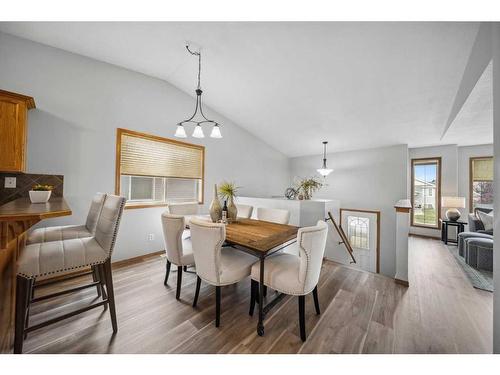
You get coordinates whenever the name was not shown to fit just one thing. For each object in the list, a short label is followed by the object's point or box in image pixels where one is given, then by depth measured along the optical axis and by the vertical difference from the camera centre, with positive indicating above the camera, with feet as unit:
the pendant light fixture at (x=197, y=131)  7.57 +2.43
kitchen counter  3.54 -1.07
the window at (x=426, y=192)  16.63 +0.27
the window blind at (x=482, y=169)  15.19 +2.28
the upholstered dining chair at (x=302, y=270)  4.57 -2.22
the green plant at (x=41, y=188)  5.67 -0.10
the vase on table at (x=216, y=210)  7.30 -0.84
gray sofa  9.57 -2.95
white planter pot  5.41 -0.34
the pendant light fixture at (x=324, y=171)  14.21 +1.66
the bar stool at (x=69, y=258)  3.84 -1.71
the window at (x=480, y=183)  15.20 +1.11
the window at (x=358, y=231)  14.75 -3.20
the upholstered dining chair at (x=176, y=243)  6.03 -1.91
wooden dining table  4.85 -1.42
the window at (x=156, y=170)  9.33 +1.05
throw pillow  11.44 -1.50
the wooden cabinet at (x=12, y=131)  5.77 +1.74
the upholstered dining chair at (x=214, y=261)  4.84 -2.10
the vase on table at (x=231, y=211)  7.59 -0.92
